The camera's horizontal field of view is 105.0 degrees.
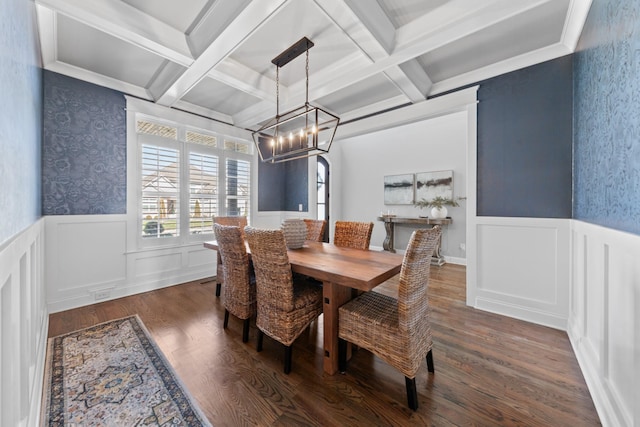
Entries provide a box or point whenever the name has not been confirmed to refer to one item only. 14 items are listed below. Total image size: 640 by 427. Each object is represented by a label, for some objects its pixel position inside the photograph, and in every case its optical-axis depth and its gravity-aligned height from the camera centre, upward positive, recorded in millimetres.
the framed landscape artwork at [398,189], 5703 +567
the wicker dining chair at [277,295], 1706 -611
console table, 4961 -229
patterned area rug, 1364 -1128
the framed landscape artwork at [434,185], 5172 +621
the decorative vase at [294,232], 2457 -197
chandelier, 2283 +892
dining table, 1552 -405
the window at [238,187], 4285 +456
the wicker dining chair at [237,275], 2059 -550
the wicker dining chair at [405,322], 1416 -687
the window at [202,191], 3826 +332
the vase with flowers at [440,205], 5082 +175
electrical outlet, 2941 -1003
